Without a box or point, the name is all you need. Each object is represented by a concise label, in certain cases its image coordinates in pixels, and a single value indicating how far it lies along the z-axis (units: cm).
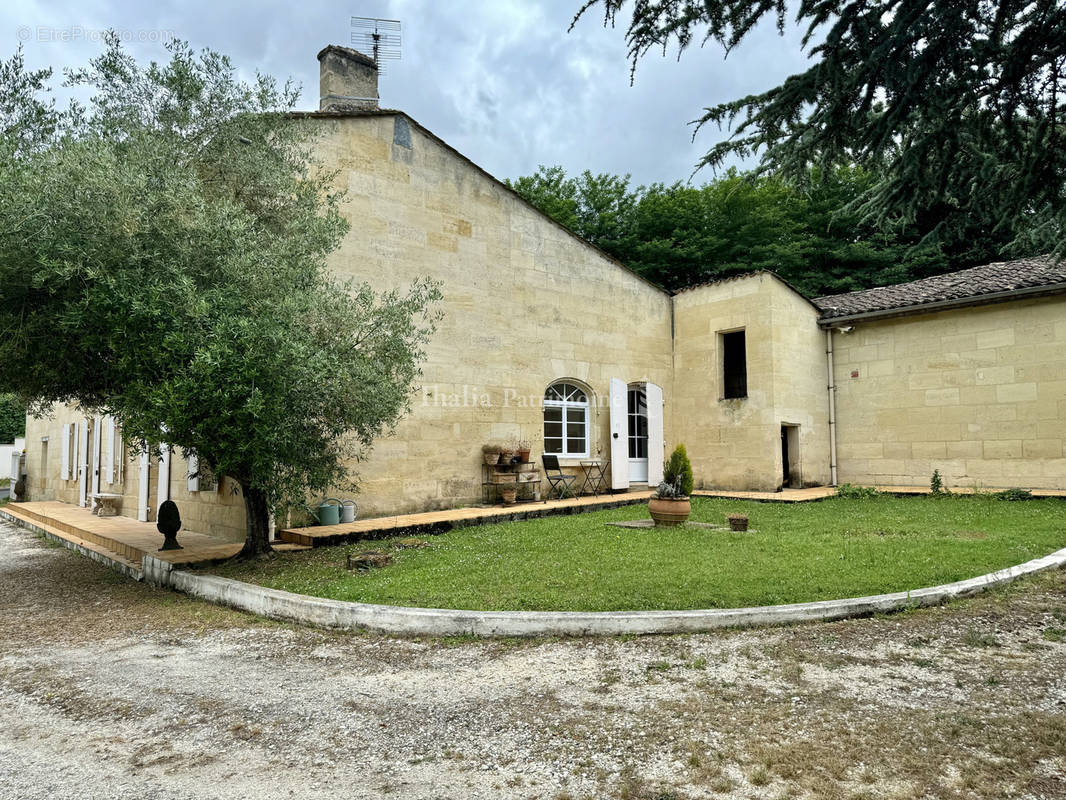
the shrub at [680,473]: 964
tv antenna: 1379
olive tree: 575
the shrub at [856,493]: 1264
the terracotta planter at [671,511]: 896
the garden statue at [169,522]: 786
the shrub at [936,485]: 1216
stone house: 1052
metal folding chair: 1211
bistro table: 1285
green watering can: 920
